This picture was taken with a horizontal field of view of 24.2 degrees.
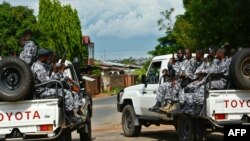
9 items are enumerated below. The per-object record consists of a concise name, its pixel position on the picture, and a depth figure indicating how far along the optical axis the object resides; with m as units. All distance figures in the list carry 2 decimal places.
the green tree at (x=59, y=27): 49.19
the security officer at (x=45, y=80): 10.68
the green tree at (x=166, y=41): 47.22
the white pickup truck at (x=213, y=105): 10.83
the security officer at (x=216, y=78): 11.10
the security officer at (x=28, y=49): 11.27
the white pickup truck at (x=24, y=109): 10.23
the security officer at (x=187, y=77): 12.14
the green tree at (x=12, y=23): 43.75
